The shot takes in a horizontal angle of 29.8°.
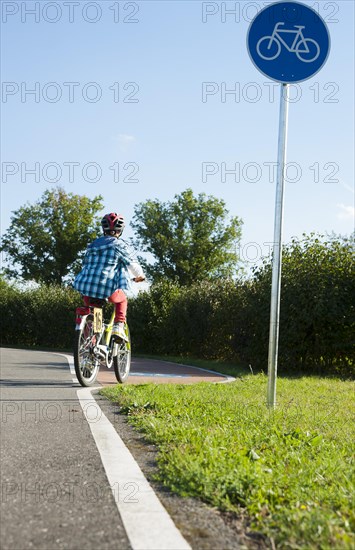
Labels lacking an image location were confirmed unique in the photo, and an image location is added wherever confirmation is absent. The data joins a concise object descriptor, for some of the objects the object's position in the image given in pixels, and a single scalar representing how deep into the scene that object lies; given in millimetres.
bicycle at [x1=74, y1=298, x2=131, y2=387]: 8242
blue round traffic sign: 6746
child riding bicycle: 8555
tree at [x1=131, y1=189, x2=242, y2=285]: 61594
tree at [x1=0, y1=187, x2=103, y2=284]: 59812
